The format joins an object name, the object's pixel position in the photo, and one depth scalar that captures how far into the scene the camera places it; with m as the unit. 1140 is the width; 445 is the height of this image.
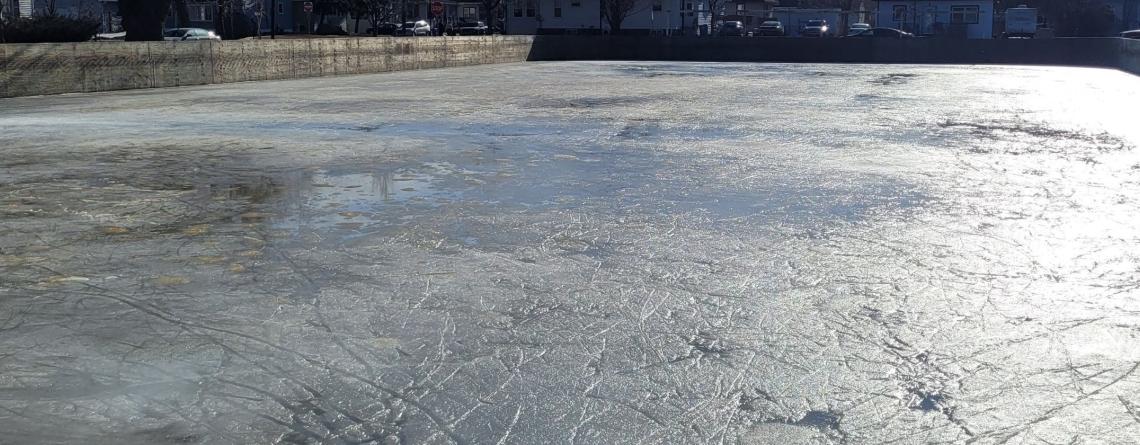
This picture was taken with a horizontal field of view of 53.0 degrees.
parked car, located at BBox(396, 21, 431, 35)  70.62
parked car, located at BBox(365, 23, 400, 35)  72.31
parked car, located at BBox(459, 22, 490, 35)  74.24
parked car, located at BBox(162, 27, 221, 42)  46.59
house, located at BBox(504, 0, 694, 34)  80.75
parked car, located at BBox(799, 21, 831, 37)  73.56
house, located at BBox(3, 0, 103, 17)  51.34
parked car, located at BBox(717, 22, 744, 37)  72.00
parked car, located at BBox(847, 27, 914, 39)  59.56
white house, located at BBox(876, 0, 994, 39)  71.44
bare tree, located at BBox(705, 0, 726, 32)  80.00
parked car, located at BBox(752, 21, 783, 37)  69.94
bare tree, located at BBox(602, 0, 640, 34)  74.56
